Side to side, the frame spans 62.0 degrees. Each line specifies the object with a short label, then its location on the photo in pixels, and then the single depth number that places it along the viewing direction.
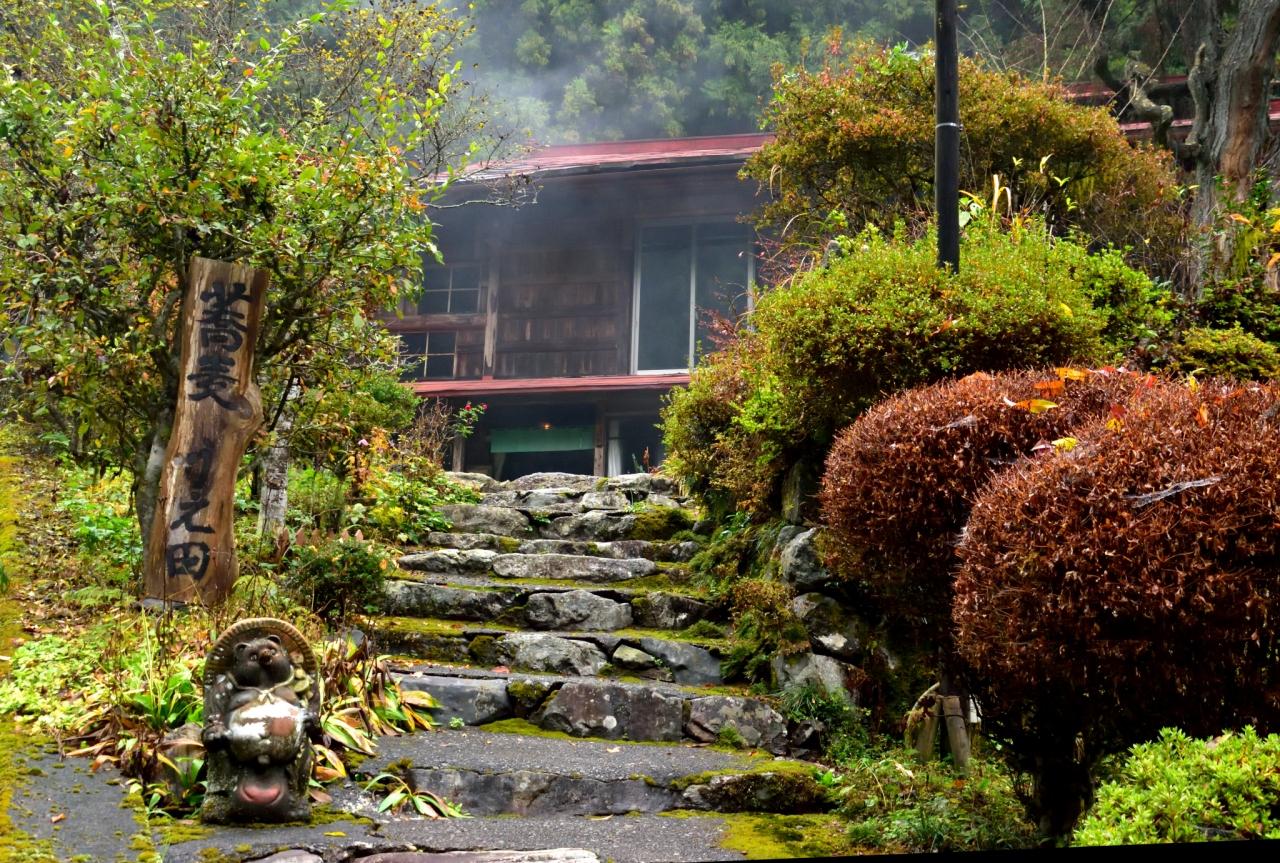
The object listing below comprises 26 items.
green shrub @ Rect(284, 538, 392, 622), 5.79
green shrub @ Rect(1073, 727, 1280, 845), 3.03
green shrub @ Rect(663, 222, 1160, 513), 4.95
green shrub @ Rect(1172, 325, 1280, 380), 5.25
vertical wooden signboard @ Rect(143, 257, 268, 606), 4.95
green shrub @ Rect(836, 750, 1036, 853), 3.62
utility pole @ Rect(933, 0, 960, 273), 5.21
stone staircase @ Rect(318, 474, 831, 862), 4.17
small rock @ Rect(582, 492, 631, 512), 8.57
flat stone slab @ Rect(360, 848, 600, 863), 3.35
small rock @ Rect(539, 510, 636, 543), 7.72
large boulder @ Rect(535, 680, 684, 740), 4.90
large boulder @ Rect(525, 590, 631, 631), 6.00
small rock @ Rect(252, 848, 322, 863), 3.24
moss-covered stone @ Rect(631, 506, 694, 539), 7.65
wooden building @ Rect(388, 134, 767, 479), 13.19
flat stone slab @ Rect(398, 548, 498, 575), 6.80
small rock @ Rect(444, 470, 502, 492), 9.90
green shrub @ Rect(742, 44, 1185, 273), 8.12
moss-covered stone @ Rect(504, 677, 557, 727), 5.01
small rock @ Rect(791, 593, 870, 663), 5.18
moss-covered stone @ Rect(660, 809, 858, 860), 3.75
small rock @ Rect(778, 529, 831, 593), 5.43
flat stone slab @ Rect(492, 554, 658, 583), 6.63
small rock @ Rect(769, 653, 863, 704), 5.04
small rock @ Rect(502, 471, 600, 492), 10.05
